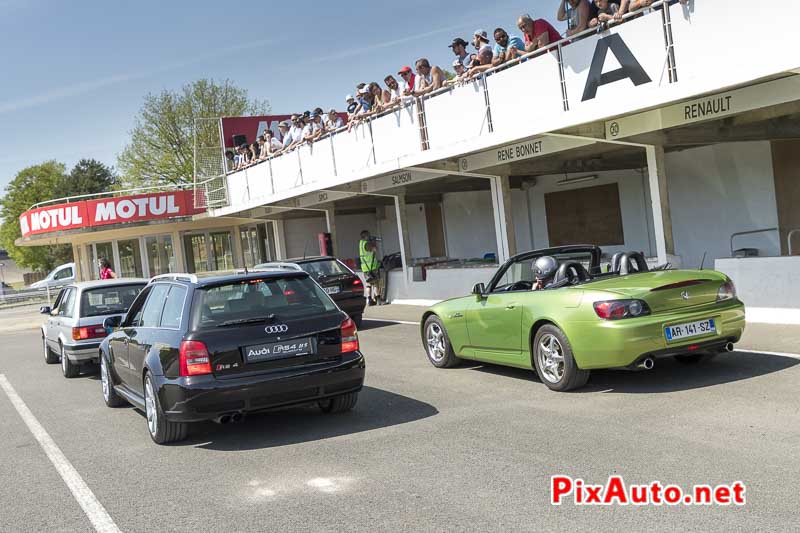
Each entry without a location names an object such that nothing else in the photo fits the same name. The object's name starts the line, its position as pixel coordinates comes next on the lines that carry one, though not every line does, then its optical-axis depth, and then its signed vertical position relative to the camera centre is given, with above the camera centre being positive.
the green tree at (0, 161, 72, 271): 76.94 +9.06
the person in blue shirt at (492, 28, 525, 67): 13.65 +3.40
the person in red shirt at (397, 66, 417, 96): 16.87 +3.73
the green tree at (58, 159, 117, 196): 74.62 +10.35
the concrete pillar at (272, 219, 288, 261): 32.59 +1.30
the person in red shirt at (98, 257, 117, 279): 19.19 +0.41
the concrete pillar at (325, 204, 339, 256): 25.79 +1.33
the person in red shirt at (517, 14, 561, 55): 12.98 +3.40
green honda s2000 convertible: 7.32 -0.77
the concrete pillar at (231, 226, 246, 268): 38.34 +1.31
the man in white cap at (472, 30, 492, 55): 14.63 +3.77
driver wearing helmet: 8.62 -0.31
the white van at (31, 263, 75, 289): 51.88 +1.16
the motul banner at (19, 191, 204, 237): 34.38 +3.25
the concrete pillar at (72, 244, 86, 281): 41.34 +1.63
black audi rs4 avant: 6.65 -0.67
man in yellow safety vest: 20.81 -0.04
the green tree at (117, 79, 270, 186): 53.81 +9.27
